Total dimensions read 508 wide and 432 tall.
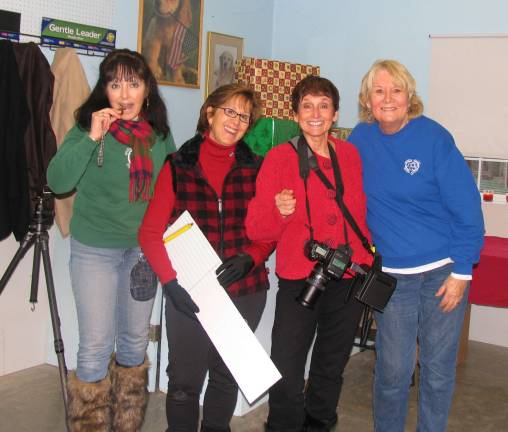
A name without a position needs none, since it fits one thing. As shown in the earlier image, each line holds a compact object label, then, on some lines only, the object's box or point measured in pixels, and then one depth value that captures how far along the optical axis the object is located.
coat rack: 2.96
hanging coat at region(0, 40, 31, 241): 2.70
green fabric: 3.33
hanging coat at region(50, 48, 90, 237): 2.94
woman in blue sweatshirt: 2.01
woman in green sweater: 2.05
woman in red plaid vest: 2.04
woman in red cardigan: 2.07
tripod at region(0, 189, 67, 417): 2.60
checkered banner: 3.79
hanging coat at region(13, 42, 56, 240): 2.80
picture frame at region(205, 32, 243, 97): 4.13
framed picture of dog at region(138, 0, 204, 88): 3.62
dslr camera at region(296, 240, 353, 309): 2.01
